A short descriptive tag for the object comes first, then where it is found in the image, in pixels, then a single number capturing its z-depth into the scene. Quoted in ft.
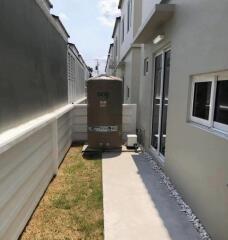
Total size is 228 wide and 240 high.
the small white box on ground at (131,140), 22.30
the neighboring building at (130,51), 29.53
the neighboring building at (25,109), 7.55
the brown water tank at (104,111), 20.77
